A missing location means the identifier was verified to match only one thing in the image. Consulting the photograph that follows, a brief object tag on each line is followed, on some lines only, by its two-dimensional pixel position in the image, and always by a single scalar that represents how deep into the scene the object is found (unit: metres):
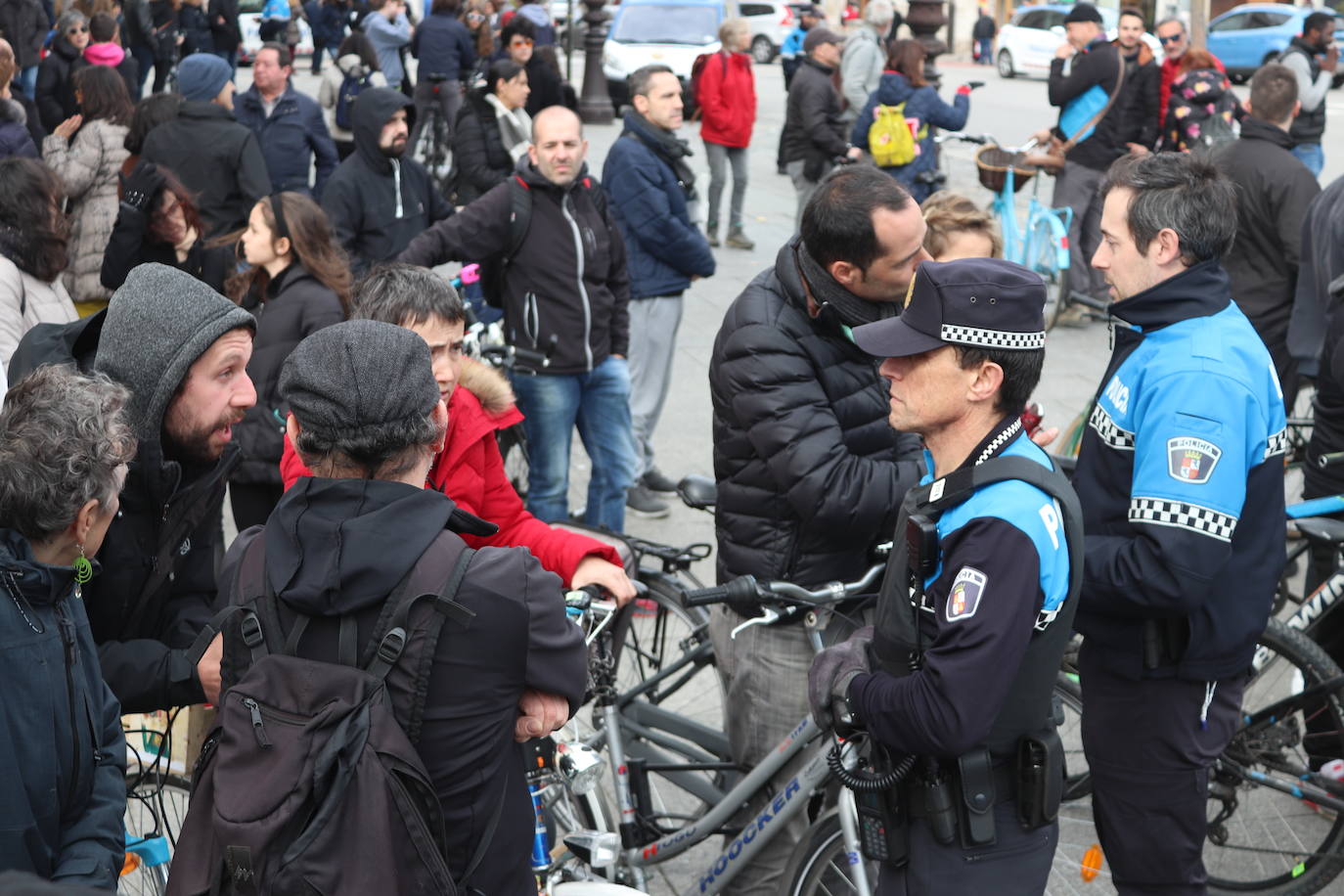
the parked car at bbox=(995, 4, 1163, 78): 31.12
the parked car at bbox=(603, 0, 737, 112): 19.91
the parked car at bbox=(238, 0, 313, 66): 26.98
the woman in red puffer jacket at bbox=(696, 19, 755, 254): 11.94
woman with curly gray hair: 2.36
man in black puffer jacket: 3.37
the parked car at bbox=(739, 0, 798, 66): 32.34
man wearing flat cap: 2.18
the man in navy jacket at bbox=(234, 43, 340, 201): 9.38
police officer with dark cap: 2.46
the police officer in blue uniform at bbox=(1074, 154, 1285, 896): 3.13
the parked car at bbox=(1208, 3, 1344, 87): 28.23
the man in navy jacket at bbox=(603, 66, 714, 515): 6.93
